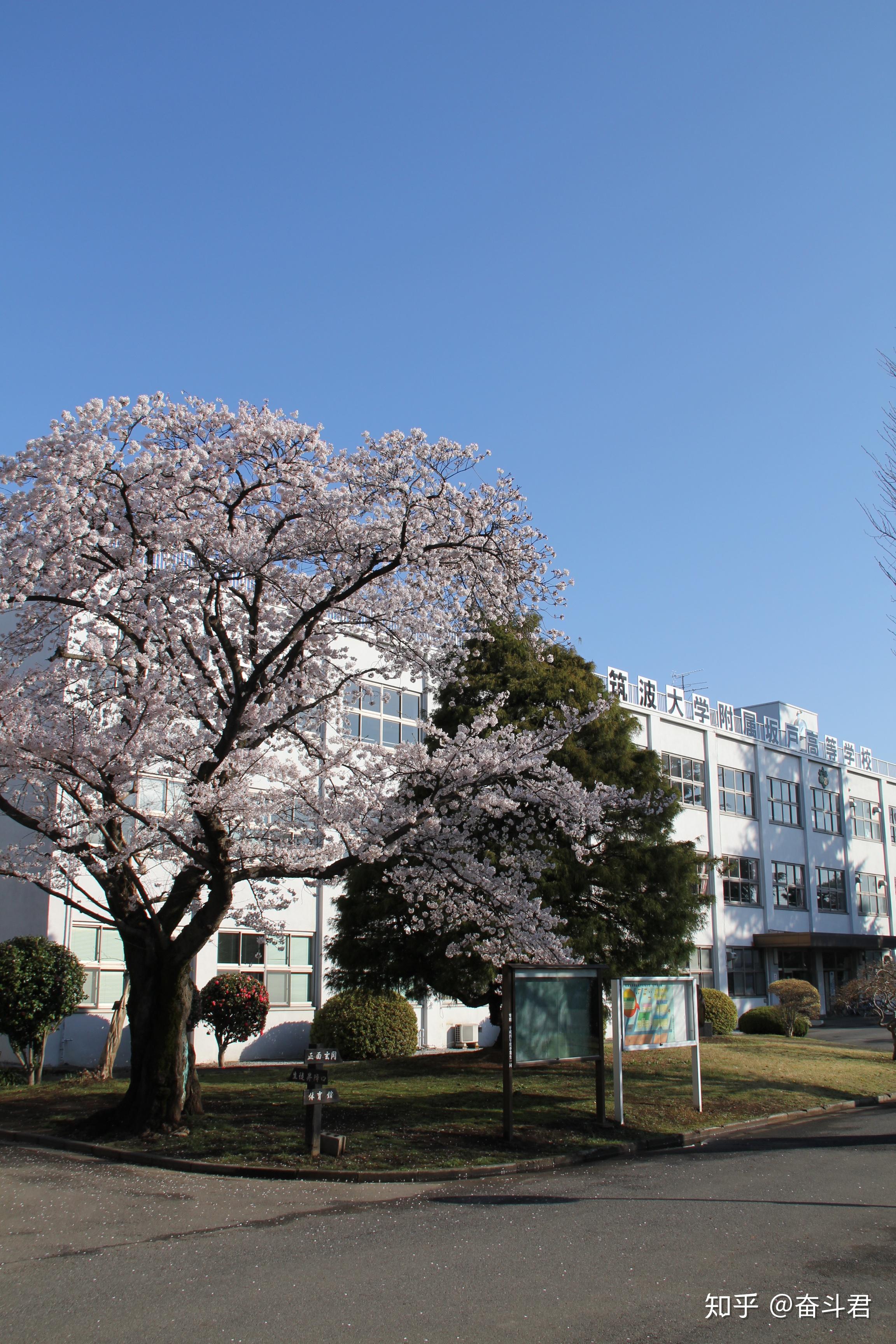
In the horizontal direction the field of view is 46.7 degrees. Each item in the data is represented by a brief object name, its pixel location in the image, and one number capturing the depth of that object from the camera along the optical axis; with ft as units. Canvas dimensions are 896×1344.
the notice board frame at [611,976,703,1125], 45.60
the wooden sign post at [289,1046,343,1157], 37.99
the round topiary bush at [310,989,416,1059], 68.54
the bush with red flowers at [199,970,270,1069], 67.62
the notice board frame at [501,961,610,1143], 41.50
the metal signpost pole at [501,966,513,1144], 41.22
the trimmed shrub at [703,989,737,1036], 94.84
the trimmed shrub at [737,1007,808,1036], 102.01
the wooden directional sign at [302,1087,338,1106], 37.99
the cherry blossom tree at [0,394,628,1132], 39.01
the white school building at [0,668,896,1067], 71.05
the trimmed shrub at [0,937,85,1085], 58.18
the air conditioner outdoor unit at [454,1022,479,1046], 91.81
